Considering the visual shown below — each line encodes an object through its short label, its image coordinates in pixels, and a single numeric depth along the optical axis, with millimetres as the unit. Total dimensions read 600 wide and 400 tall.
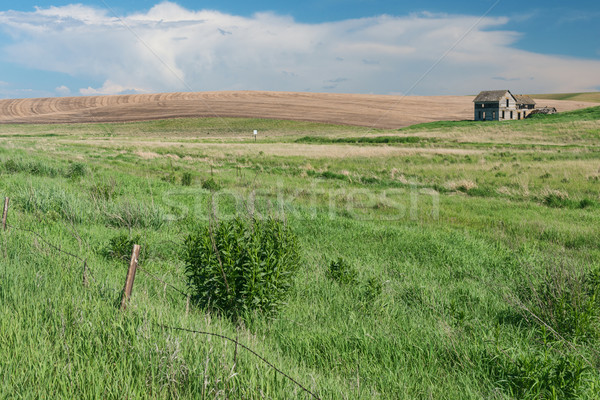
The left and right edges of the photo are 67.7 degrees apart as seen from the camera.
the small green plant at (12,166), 17734
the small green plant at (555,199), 15434
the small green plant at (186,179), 19547
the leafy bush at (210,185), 17803
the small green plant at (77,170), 17512
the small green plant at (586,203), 15016
